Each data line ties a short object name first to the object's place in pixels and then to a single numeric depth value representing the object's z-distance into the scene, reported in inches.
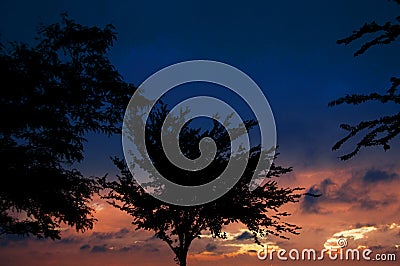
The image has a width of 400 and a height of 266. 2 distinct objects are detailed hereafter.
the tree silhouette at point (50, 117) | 680.4
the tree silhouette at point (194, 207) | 1087.6
